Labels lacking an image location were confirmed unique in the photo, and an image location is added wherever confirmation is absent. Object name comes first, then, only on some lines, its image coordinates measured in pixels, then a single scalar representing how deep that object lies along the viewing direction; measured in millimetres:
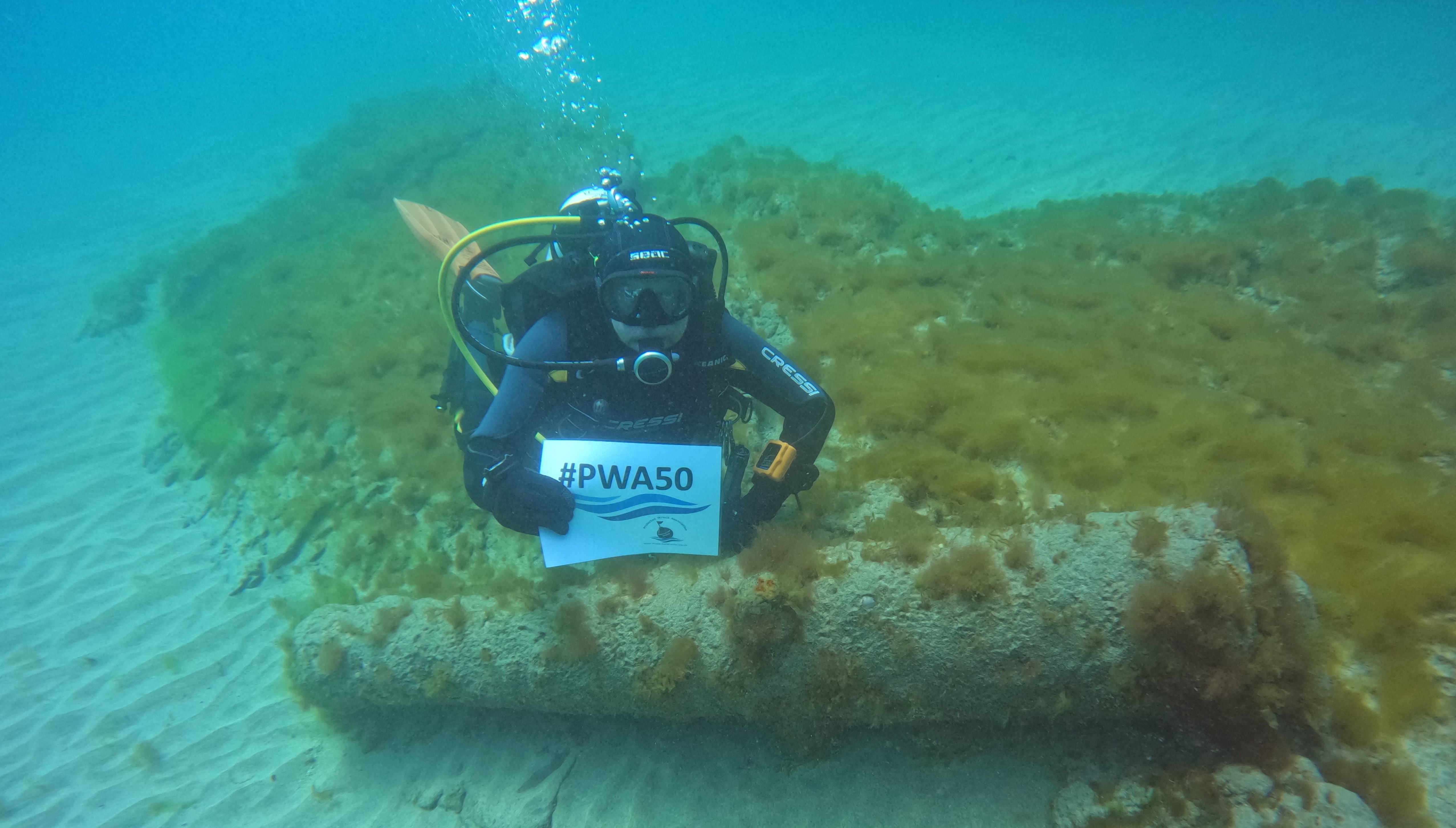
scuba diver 3139
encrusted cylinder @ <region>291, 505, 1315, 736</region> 2490
